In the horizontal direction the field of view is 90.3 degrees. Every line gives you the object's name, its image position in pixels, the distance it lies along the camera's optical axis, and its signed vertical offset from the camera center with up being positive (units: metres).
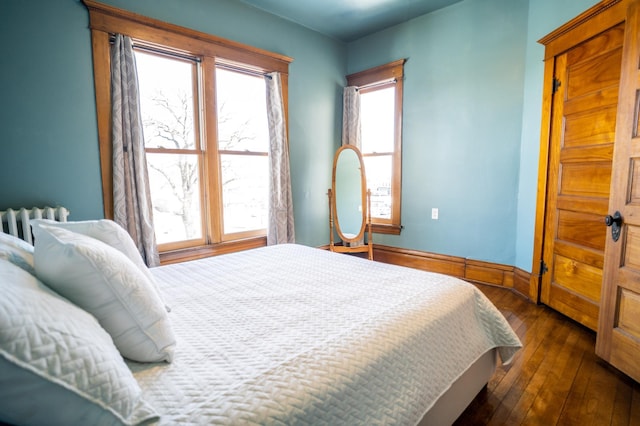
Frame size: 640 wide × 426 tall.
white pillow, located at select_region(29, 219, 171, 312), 1.21 -0.21
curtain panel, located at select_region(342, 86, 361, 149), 4.14 +0.84
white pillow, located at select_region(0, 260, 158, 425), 0.55 -0.36
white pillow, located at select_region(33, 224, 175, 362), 0.83 -0.29
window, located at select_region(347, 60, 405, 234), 3.89 +0.52
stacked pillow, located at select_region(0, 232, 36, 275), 0.93 -0.23
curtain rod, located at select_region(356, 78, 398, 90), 3.88 +1.20
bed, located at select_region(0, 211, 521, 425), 0.77 -0.52
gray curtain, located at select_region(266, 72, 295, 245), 3.46 +0.17
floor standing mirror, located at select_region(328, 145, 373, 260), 3.56 -0.23
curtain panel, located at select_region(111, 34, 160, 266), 2.46 +0.18
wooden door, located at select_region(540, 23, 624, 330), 2.17 +0.04
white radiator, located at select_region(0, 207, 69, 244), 2.01 -0.24
